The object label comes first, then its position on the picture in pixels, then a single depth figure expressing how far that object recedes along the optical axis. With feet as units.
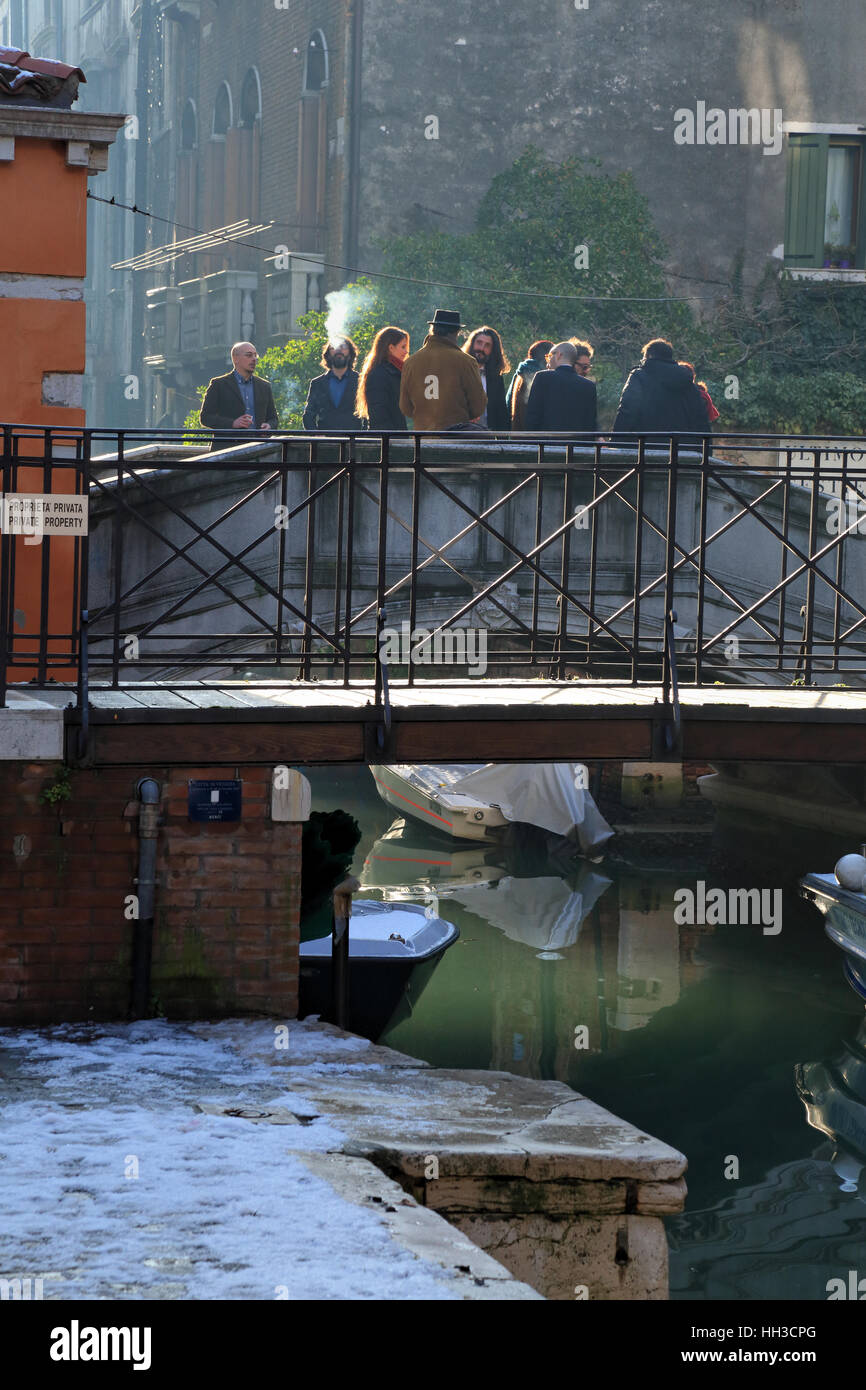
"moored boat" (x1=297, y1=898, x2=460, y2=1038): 33.09
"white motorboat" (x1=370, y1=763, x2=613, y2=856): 61.05
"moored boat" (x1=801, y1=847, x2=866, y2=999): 40.32
